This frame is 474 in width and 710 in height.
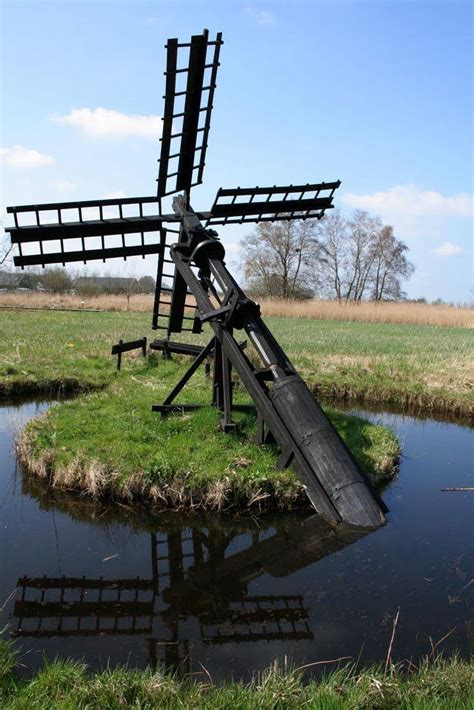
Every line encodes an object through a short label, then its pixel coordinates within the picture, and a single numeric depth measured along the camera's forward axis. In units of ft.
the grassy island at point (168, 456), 27.48
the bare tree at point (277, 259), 211.41
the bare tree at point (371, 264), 233.55
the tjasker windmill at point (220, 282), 25.76
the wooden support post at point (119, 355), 52.19
